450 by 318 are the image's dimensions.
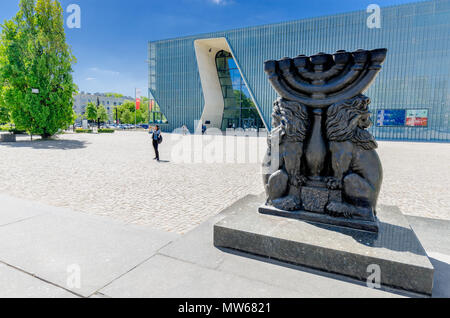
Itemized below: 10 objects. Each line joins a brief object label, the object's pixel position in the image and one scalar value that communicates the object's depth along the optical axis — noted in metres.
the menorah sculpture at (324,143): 3.37
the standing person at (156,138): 12.46
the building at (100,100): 110.94
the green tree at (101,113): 59.77
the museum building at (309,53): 30.55
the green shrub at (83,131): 38.25
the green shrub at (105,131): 38.82
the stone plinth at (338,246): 2.51
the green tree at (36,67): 21.66
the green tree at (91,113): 56.97
